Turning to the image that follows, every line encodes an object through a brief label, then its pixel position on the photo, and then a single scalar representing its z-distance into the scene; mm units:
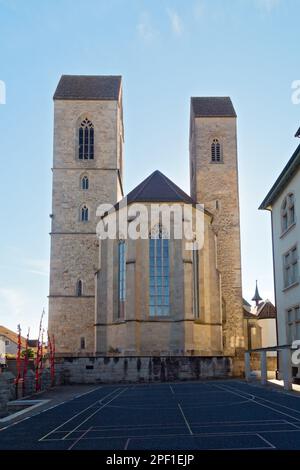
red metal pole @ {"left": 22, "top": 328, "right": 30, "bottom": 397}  23102
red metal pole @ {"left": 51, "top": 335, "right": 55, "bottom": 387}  28048
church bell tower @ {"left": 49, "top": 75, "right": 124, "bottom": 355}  44125
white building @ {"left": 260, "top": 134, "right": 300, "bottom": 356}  25531
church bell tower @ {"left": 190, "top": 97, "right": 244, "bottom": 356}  45219
